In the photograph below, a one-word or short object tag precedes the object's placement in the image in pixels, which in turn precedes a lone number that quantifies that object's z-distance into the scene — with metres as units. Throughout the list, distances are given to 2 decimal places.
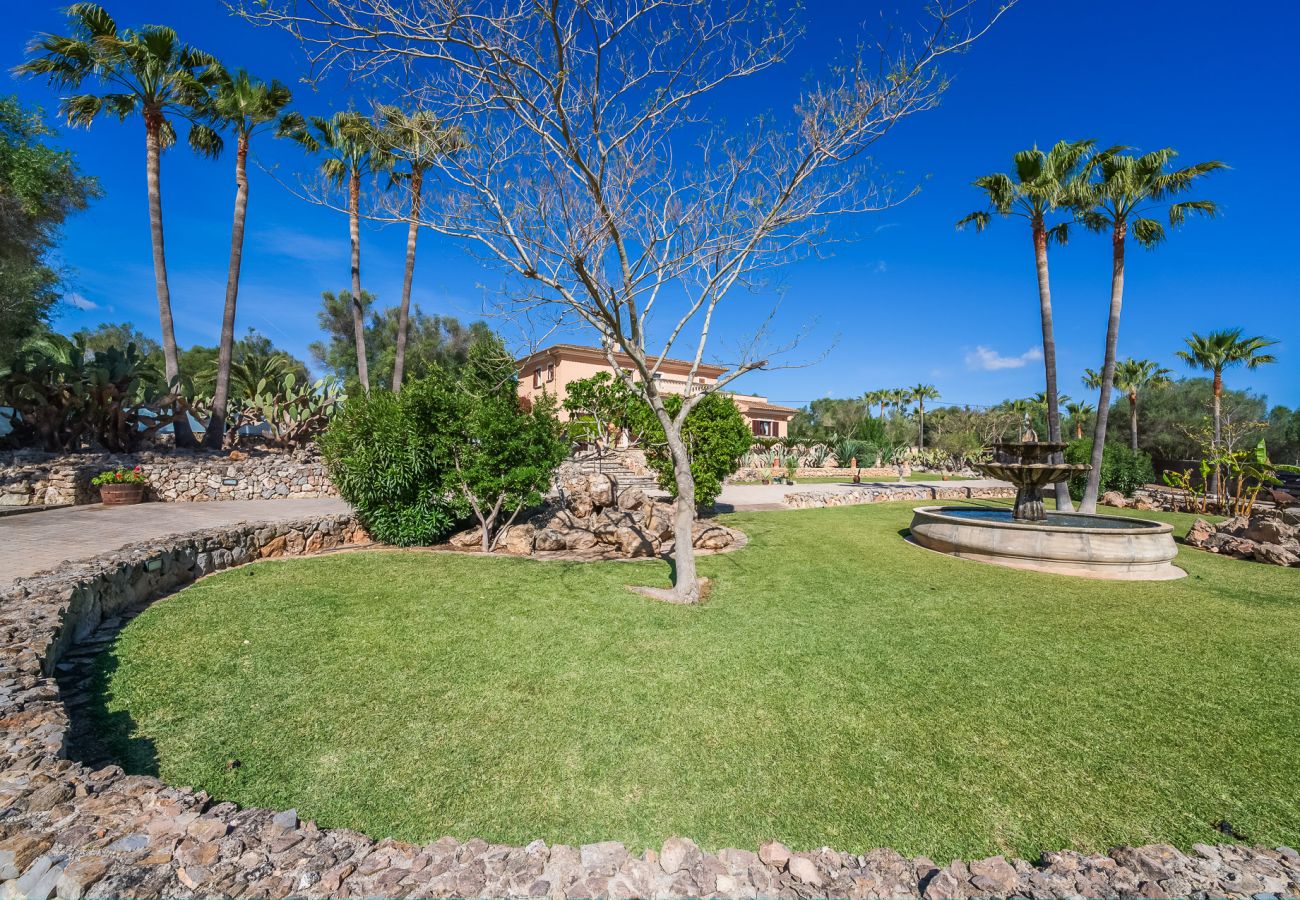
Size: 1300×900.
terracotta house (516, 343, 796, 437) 33.88
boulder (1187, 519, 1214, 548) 11.59
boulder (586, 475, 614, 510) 11.88
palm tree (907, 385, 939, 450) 58.00
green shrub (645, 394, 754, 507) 13.73
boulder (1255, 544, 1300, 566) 9.73
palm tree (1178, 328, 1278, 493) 24.88
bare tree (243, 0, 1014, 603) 5.47
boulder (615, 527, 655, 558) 10.42
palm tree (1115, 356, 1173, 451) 36.09
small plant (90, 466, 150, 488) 13.80
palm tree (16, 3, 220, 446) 16.38
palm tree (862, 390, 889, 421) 65.27
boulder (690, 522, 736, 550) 10.80
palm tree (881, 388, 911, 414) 63.78
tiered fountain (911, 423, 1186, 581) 8.86
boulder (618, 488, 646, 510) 11.94
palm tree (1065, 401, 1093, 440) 46.25
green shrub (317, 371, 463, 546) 9.82
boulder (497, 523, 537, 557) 10.16
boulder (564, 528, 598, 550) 10.63
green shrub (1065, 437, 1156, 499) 21.84
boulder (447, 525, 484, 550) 10.45
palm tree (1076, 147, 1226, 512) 15.40
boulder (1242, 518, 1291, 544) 10.25
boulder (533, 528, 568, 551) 10.33
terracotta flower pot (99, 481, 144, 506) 13.67
